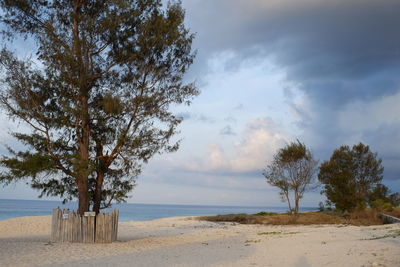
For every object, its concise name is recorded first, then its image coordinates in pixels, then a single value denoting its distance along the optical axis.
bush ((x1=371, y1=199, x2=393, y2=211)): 36.83
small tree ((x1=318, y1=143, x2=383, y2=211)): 43.12
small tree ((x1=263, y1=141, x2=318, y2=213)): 34.91
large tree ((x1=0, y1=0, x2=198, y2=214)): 17.36
